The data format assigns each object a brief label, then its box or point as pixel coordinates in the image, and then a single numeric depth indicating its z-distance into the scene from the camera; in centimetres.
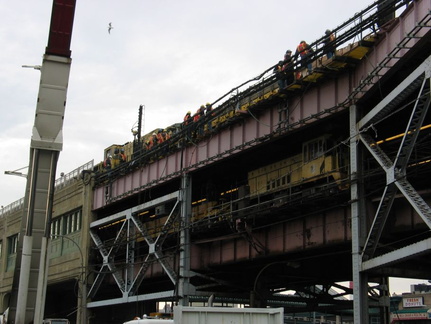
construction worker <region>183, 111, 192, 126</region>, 4312
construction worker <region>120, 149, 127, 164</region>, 5324
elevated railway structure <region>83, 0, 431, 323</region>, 2805
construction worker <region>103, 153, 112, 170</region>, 5480
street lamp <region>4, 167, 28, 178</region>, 2270
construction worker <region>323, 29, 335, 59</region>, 3084
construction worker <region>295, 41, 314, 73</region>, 3200
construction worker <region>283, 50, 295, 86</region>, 3371
